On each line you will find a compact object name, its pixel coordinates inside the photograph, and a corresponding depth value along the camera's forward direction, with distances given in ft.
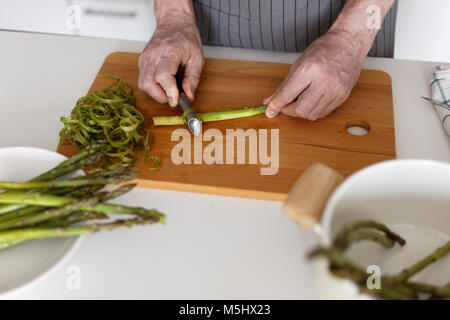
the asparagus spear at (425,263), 2.26
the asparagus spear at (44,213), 2.58
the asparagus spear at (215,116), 3.76
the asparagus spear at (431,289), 2.15
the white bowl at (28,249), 2.57
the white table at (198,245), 2.80
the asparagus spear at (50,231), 2.55
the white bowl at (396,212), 2.11
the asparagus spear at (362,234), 2.06
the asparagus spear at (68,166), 2.93
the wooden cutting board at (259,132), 3.34
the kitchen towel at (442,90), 3.81
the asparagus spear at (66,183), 2.75
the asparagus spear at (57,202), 2.61
